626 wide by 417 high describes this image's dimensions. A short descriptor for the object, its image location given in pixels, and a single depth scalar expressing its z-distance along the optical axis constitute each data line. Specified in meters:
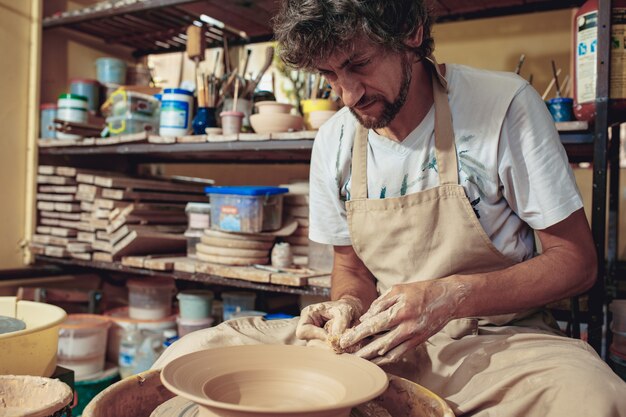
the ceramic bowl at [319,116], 2.72
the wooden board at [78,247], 3.42
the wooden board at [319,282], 2.61
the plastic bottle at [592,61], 2.01
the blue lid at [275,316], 2.88
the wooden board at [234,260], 2.92
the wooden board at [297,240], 3.04
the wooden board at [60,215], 3.55
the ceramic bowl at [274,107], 2.79
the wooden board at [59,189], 3.55
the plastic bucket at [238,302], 3.19
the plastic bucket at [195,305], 3.19
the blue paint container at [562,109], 2.21
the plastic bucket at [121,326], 3.33
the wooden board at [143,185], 3.37
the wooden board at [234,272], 2.73
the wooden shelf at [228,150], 2.52
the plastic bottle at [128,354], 3.19
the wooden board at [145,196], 3.36
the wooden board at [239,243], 2.94
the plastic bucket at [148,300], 3.40
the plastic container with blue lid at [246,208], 2.87
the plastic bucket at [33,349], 1.50
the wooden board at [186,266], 3.00
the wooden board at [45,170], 3.62
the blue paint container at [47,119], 3.67
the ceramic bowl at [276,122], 2.78
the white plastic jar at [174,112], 3.12
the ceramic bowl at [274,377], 1.16
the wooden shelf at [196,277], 2.64
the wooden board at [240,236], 2.95
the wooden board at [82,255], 3.42
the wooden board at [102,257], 3.33
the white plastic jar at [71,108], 3.50
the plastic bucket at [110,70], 3.88
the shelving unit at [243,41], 2.00
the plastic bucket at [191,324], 3.18
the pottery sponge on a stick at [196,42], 3.34
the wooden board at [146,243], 3.23
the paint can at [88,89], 3.71
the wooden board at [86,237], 3.43
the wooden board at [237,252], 2.93
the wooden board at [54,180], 3.57
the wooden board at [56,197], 3.56
